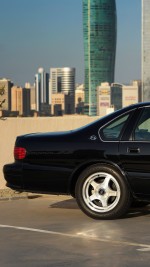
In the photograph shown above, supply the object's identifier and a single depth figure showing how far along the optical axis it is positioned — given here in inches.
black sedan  401.4
